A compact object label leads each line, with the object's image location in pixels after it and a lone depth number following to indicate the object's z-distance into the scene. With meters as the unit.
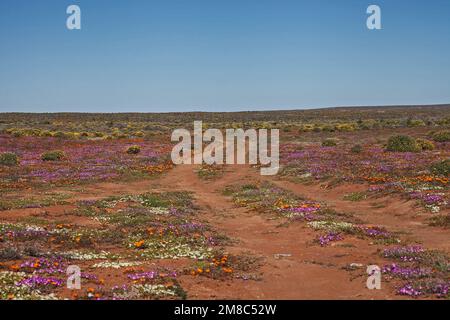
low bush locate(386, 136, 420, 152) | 37.69
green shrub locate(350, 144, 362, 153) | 39.00
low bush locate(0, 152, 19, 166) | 35.50
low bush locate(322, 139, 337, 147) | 48.38
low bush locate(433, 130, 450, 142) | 46.12
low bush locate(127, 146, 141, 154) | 45.59
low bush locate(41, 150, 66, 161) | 39.34
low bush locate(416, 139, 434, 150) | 39.78
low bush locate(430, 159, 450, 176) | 23.97
